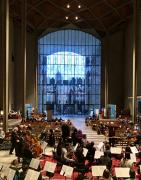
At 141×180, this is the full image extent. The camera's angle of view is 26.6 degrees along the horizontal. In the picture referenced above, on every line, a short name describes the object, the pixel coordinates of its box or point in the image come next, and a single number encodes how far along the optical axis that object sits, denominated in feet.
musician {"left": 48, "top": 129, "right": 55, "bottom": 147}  51.44
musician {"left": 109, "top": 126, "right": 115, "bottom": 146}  51.44
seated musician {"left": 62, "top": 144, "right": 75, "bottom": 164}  35.58
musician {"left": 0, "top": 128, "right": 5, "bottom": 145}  49.79
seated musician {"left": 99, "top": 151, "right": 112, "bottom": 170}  32.78
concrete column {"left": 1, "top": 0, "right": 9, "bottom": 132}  57.66
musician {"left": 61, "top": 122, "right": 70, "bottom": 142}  49.81
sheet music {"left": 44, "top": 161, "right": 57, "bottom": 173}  26.80
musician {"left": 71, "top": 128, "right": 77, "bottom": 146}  45.29
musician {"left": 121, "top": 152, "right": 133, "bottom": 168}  32.42
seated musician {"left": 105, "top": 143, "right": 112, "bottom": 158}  34.94
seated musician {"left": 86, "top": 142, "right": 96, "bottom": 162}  35.67
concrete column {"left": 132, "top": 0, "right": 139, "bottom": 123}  73.60
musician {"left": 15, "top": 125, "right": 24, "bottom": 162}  39.66
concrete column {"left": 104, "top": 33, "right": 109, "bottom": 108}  107.06
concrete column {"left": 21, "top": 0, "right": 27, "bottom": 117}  76.50
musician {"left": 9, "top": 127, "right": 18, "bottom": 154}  43.66
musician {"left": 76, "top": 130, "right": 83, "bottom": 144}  42.79
